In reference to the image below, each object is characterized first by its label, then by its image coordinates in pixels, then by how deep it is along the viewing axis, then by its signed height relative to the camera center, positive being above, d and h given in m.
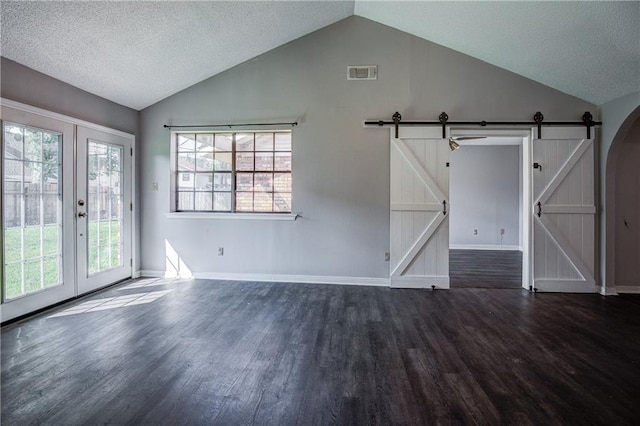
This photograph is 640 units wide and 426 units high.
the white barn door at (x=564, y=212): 4.20 -0.02
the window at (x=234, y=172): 4.69 +0.58
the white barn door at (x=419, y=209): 4.36 +0.02
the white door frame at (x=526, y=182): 4.28 +0.39
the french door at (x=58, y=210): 3.02 +0.00
